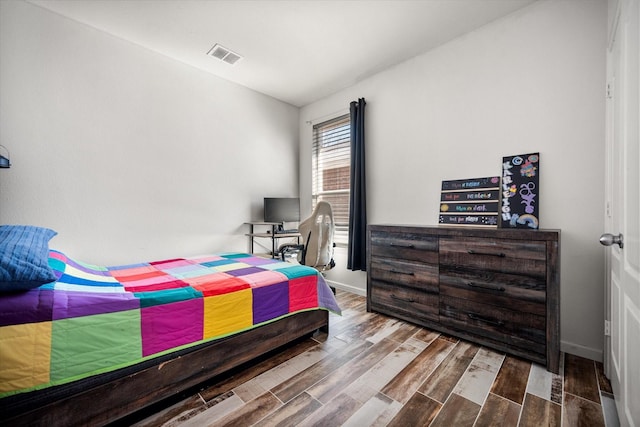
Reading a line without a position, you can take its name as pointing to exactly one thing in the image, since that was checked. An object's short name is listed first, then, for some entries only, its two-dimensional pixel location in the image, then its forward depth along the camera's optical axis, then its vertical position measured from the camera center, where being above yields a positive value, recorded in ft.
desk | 10.74 -0.97
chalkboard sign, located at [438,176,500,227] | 7.60 +0.24
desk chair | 9.53 -0.98
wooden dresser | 5.90 -1.92
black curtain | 10.89 +0.21
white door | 3.16 -0.09
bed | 3.57 -2.00
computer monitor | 12.20 +0.07
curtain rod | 12.15 +4.48
